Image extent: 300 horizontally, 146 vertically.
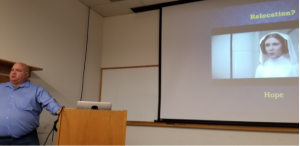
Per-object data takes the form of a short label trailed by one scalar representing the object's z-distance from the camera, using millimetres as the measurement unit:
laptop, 2330
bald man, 2428
